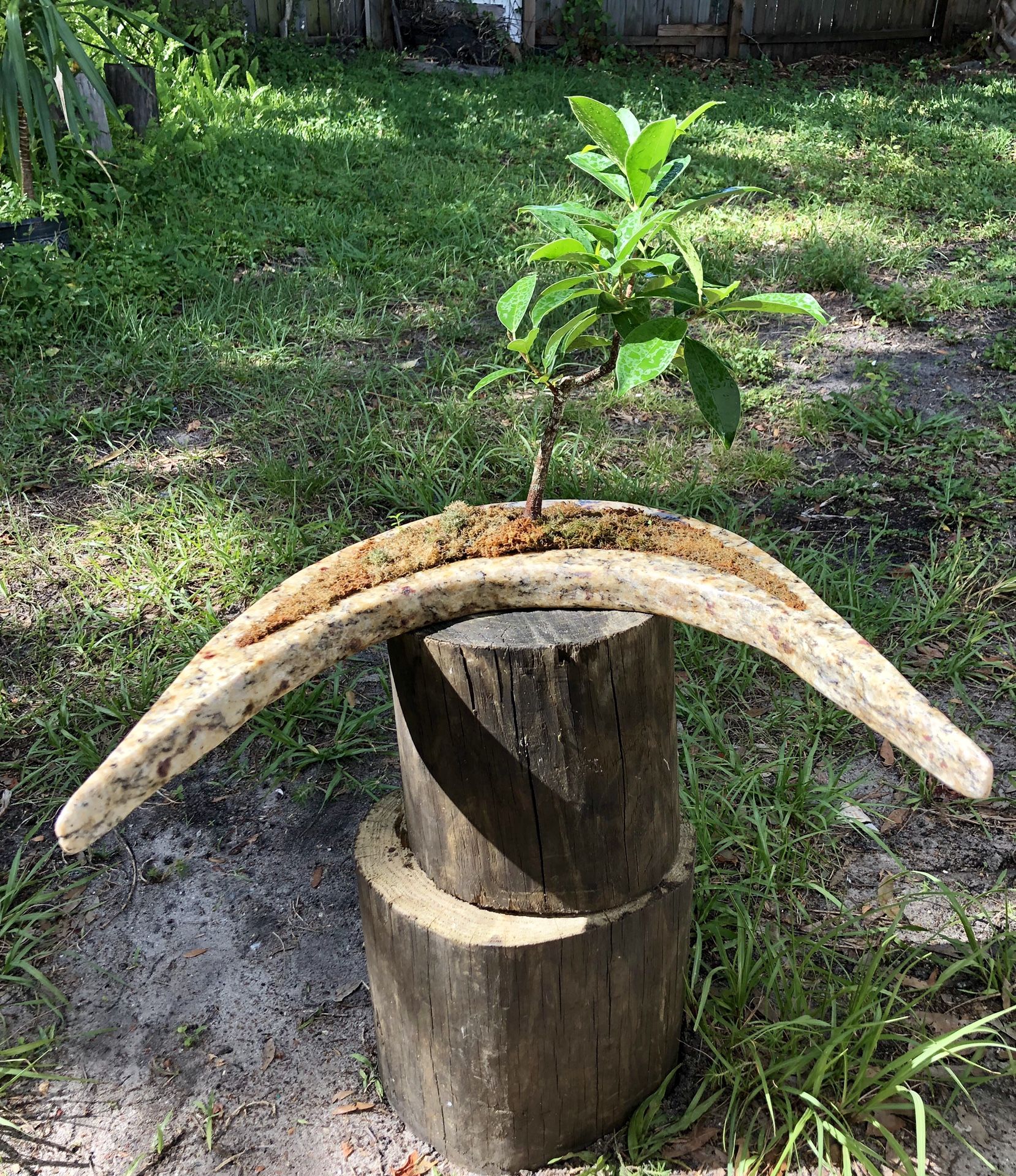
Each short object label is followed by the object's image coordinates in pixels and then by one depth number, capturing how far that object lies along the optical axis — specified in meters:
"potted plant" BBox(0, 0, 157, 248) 4.17
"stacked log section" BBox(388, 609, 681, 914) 1.47
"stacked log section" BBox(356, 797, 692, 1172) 1.61
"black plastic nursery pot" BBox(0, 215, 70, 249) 4.54
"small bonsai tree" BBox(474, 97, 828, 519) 1.32
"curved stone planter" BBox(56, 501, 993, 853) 1.21
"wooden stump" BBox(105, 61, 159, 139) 5.51
